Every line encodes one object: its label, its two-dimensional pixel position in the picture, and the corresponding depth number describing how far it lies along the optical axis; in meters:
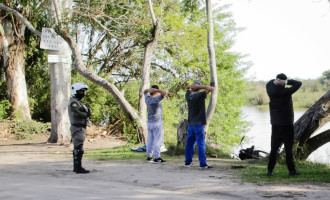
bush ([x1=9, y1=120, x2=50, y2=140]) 18.16
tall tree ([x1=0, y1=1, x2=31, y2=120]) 19.67
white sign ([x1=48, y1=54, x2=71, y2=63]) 15.12
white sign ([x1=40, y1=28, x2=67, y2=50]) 15.21
